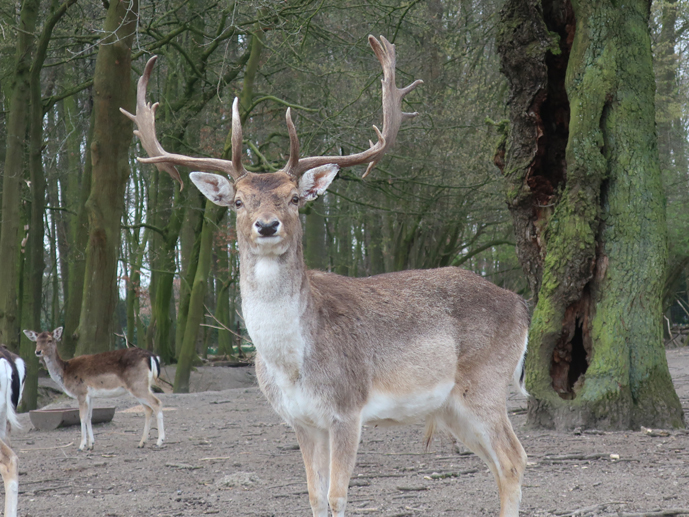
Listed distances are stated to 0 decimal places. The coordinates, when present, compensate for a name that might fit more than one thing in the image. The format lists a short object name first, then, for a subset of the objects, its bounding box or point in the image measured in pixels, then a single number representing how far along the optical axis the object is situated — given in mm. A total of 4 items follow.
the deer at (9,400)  10547
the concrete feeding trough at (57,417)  19709
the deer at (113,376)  18828
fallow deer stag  8359
